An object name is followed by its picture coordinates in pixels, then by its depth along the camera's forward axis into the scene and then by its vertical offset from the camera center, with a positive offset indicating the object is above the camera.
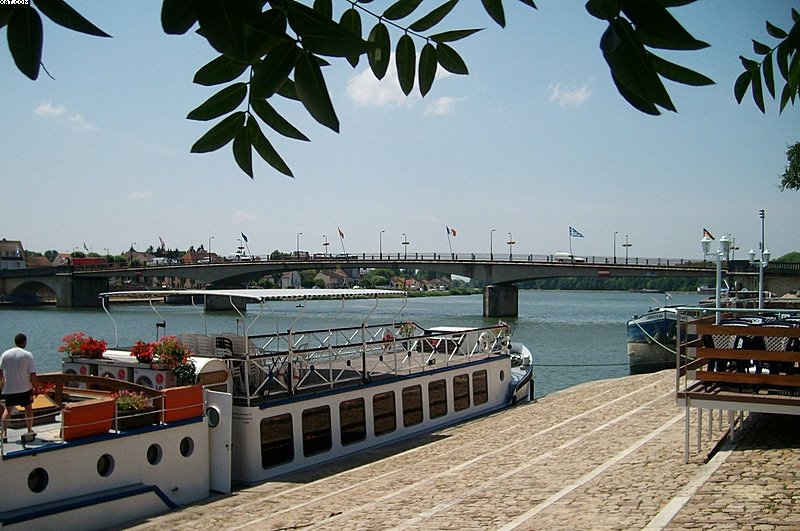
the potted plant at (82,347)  15.01 -1.37
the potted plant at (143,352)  13.80 -1.37
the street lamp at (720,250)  20.42 +0.42
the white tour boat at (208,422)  10.80 -2.53
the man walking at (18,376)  10.88 -1.40
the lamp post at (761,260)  24.89 +0.14
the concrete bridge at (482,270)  68.25 -0.01
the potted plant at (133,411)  11.75 -2.09
